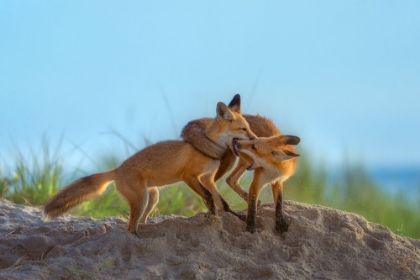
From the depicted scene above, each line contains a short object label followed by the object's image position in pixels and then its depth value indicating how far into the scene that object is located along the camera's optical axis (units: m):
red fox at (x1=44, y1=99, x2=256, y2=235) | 14.02
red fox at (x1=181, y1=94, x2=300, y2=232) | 14.35
